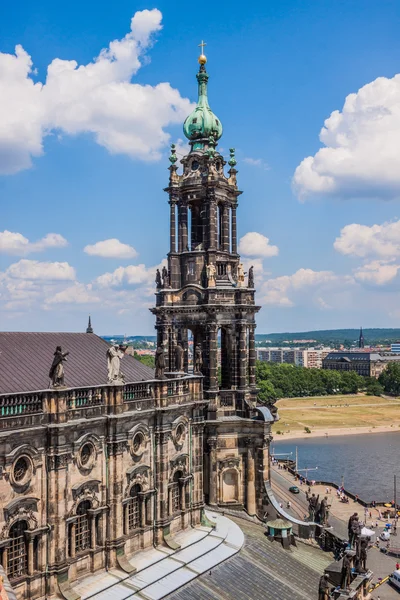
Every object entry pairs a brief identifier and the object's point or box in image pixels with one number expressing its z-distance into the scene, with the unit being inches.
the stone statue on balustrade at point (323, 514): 1708.9
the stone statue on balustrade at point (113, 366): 1214.3
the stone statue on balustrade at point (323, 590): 1095.7
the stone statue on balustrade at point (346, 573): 1181.7
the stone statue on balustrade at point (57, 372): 1074.7
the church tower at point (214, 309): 1733.5
